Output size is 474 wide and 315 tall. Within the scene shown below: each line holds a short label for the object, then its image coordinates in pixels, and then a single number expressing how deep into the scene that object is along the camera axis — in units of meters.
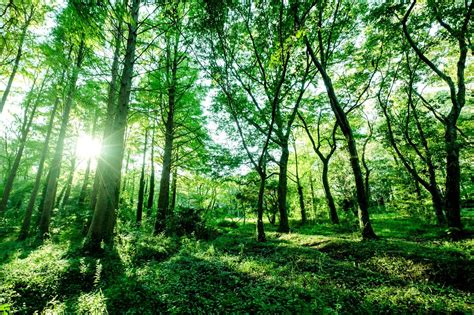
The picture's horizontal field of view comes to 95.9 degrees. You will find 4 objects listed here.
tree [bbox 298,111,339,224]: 14.68
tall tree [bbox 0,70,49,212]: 11.84
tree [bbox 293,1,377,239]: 7.26
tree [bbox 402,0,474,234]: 6.73
